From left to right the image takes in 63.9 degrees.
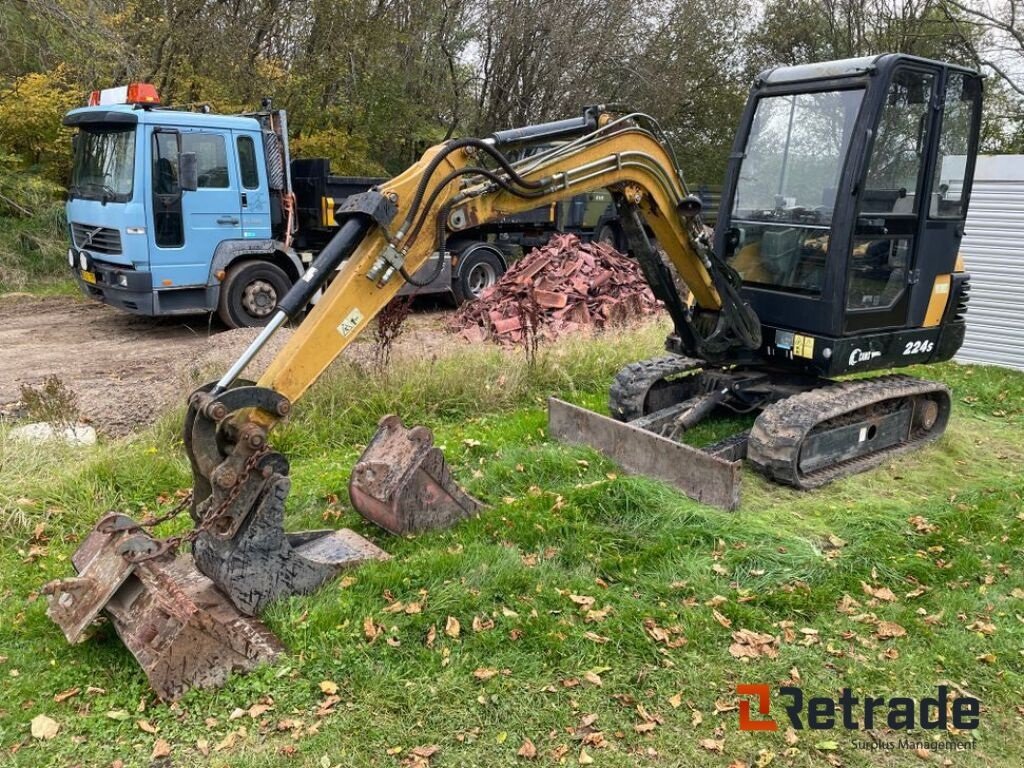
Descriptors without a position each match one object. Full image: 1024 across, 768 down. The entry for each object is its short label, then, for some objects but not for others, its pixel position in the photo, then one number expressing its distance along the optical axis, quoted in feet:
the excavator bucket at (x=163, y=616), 11.05
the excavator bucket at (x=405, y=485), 14.66
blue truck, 31.76
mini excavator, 12.01
